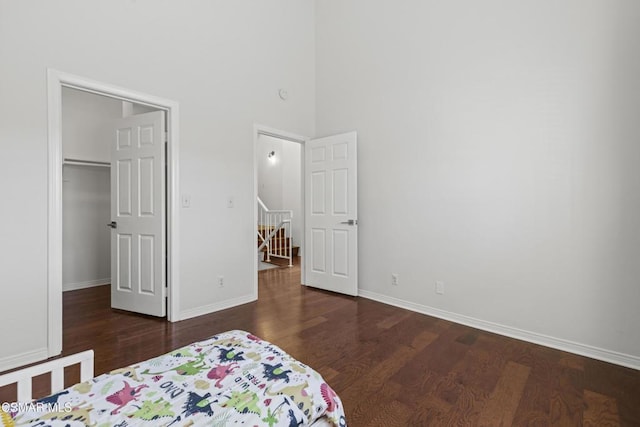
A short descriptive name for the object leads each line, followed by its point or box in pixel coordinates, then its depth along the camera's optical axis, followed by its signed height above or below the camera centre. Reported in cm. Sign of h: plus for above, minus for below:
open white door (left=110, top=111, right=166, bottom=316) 312 +1
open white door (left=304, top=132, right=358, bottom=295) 390 +1
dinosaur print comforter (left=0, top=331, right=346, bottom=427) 89 -58
